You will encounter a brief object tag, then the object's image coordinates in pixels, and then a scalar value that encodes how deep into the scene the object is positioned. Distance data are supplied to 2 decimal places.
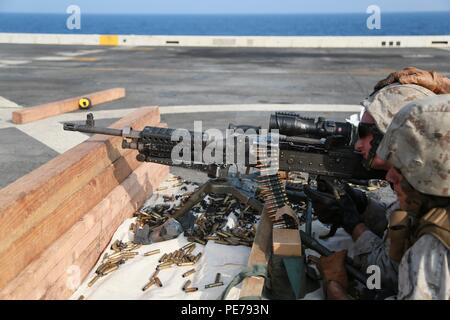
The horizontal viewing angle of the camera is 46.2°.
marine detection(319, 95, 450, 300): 2.79
